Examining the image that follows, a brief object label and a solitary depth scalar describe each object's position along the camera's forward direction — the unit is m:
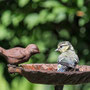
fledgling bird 4.24
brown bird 4.35
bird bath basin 4.03
